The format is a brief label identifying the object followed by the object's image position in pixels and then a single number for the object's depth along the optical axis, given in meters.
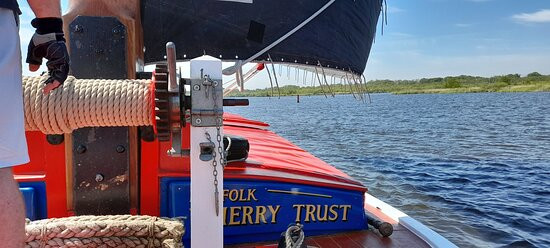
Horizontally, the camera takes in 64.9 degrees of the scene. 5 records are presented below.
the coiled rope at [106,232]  2.35
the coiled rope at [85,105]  2.08
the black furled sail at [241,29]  3.21
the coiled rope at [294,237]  2.67
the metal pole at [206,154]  2.08
